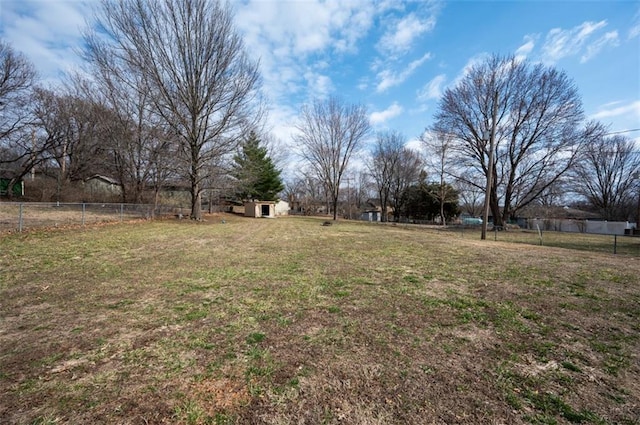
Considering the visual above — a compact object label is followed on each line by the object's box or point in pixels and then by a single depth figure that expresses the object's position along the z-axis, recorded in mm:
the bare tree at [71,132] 20766
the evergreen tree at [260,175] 20047
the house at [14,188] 23750
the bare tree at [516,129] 19859
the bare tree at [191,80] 15367
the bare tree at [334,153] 30703
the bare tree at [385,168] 40938
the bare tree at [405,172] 41031
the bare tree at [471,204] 51969
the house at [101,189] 22894
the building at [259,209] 30656
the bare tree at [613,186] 35134
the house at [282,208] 41697
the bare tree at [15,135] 19891
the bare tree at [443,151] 23134
